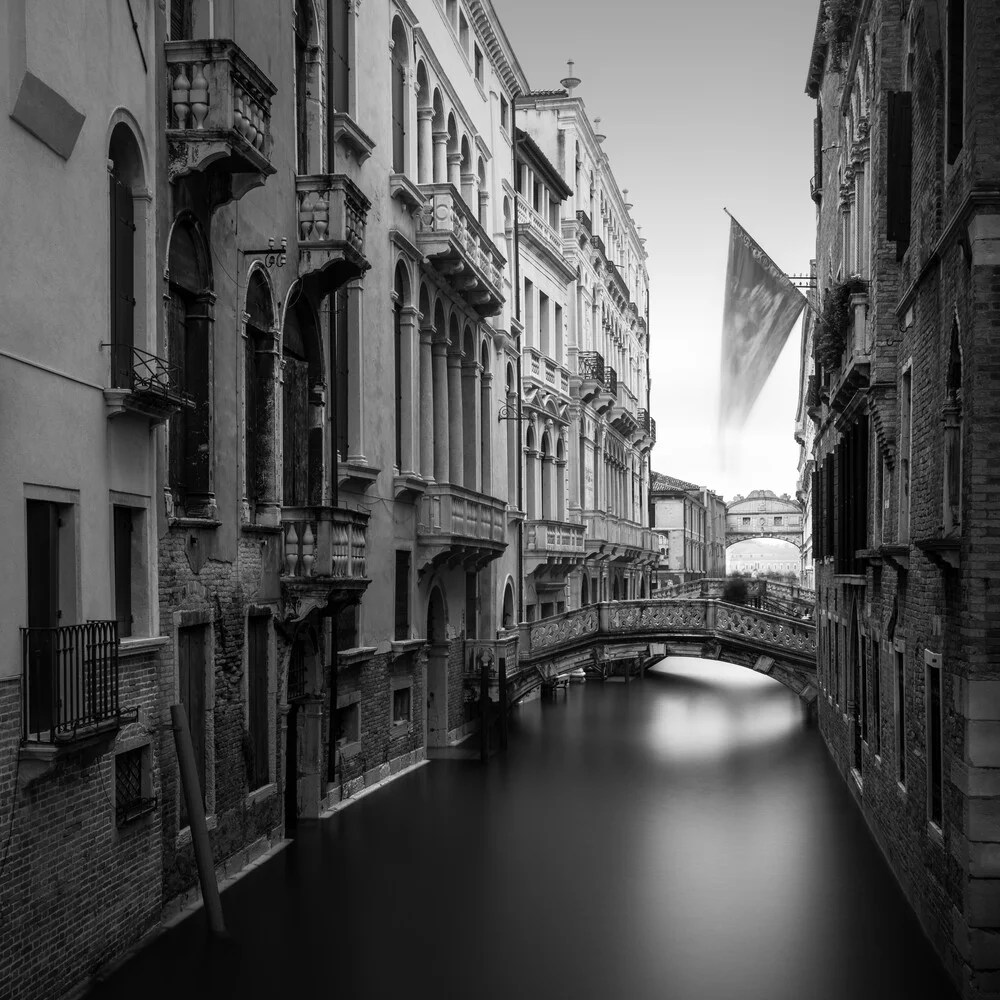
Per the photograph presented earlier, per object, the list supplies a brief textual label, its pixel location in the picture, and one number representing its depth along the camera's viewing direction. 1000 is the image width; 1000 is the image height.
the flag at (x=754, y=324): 20.61
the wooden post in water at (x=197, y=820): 11.56
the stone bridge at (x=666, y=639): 28.53
